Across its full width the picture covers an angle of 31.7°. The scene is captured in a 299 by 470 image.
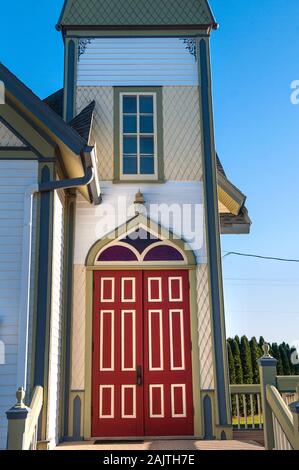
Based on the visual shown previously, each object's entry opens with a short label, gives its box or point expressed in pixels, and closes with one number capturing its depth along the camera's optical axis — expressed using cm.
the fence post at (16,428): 526
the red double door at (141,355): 830
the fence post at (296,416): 498
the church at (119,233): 742
